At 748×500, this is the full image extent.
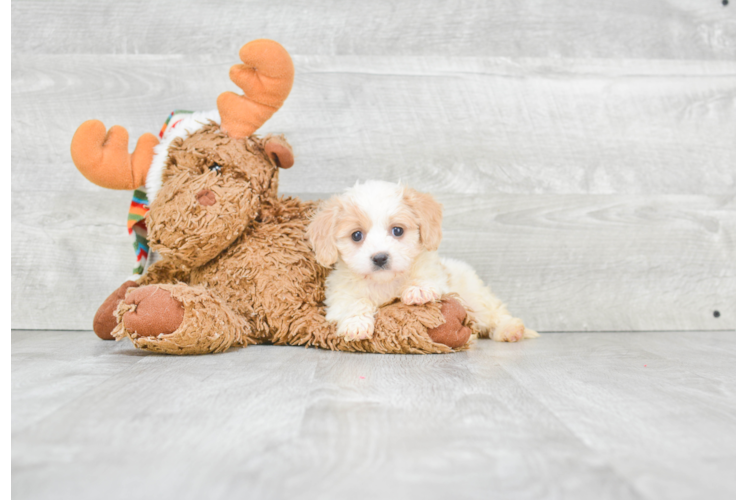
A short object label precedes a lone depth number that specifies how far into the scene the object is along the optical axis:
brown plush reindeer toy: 1.17
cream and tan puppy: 1.20
